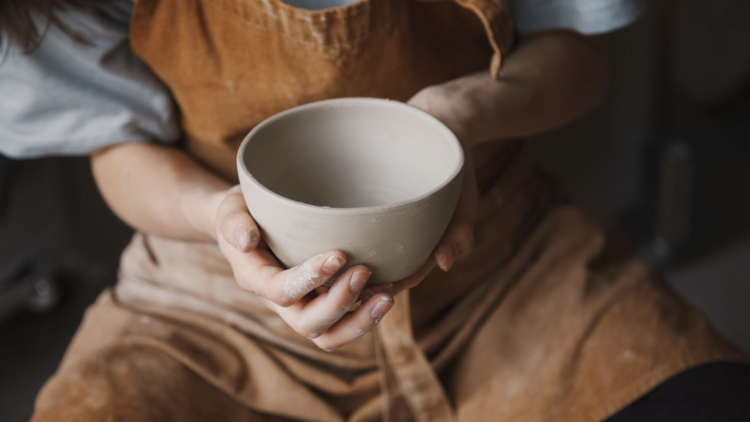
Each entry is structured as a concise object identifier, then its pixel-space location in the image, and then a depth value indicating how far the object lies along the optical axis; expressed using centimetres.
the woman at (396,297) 63
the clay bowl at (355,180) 46
